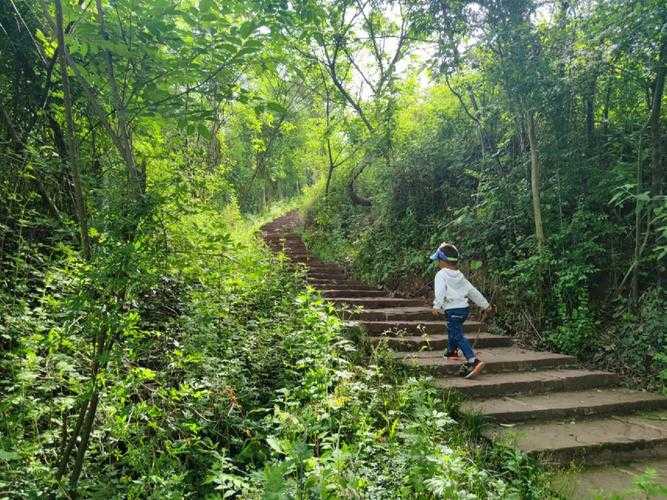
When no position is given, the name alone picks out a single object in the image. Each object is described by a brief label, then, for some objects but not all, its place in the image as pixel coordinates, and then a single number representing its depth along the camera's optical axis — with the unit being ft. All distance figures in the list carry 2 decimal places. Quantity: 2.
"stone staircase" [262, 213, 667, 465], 13.43
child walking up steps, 17.43
